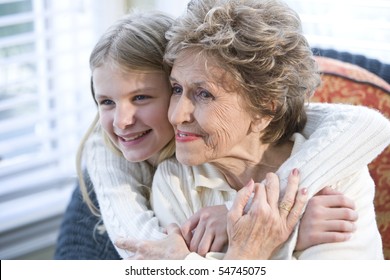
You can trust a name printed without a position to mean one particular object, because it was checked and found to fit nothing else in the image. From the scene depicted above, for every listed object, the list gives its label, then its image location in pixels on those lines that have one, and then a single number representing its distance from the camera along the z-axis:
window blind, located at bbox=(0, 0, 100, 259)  2.85
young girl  2.16
